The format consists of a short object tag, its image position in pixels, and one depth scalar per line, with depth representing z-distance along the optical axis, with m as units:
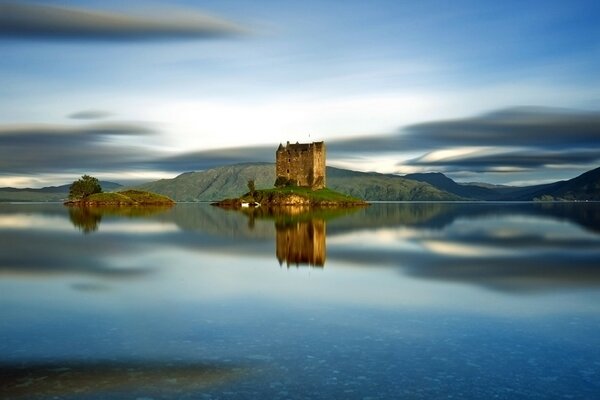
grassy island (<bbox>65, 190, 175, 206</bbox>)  186.50
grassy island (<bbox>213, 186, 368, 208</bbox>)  177.38
